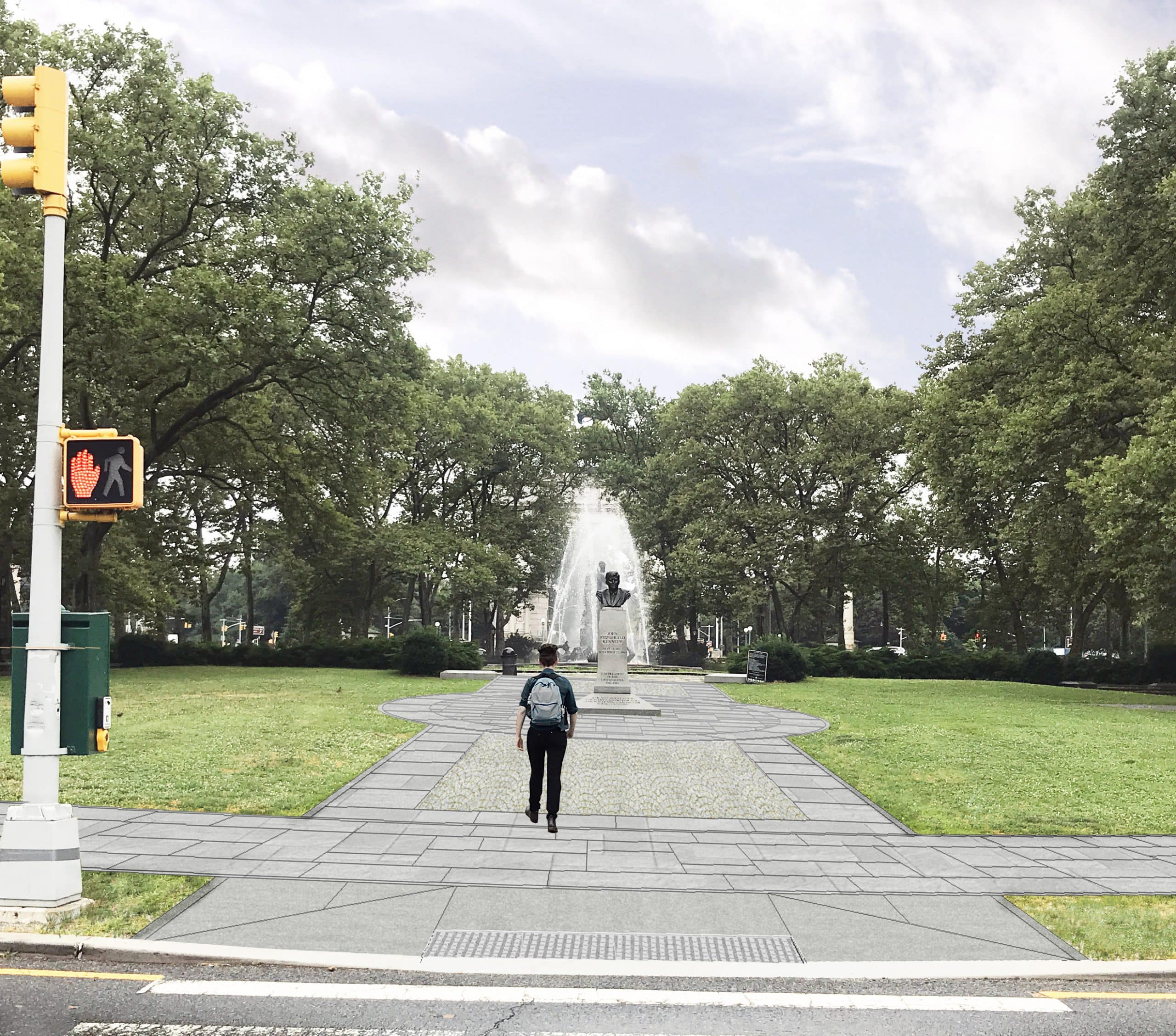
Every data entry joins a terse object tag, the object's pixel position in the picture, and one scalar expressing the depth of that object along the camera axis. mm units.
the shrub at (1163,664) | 34688
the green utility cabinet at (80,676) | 7973
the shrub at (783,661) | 32906
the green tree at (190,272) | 29000
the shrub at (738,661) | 36531
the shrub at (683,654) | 51750
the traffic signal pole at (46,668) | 7508
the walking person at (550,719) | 10422
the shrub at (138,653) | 38875
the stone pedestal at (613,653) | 25328
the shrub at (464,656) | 32312
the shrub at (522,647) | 53906
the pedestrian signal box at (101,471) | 7781
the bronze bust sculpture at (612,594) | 25469
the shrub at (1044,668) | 37344
